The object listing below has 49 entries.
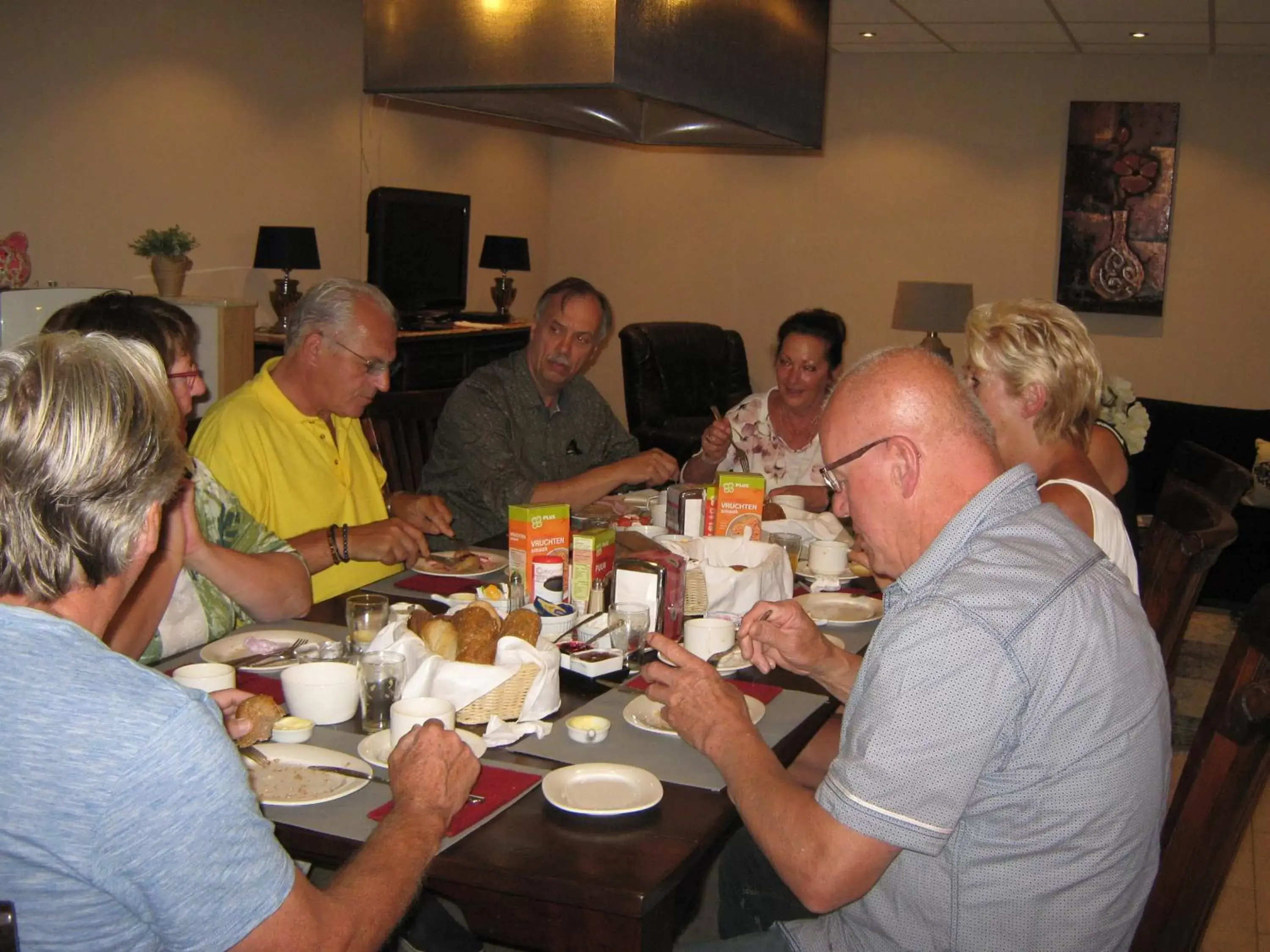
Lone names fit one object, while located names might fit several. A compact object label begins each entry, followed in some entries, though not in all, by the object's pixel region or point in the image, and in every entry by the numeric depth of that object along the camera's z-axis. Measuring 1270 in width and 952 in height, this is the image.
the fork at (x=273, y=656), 1.85
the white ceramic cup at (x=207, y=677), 1.67
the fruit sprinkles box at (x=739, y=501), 2.62
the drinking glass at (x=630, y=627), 1.97
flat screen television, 6.95
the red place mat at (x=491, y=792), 1.35
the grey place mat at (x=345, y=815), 1.32
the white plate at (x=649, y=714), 1.65
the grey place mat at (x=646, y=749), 1.52
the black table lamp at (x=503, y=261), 7.72
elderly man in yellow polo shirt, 2.51
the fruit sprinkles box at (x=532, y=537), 2.15
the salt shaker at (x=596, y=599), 2.11
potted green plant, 5.27
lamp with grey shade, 6.64
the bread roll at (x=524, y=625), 1.87
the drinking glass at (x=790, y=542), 2.67
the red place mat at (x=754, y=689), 1.82
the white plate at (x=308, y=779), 1.38
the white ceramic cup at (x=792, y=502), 3.13
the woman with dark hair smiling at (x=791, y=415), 3.64
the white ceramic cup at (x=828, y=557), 2.67
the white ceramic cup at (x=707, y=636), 1.99
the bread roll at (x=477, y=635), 1.78
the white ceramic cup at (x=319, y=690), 1.63
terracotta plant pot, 5.29
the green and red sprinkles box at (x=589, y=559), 2.10
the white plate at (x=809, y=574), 2.66
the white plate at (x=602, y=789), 1.38
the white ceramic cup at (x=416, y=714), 1.52
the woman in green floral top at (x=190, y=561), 1.84
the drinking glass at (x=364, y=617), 1.88
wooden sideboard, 6.69
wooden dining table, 1.23
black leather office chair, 6.78
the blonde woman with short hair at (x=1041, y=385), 2.19
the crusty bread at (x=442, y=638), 1.78
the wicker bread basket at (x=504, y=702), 1.65
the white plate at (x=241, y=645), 1.85
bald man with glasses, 1.19
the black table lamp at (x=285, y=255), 5.95
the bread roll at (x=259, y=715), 1.54
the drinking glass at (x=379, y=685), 1.63
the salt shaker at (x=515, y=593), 2.09
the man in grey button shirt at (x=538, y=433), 3.18
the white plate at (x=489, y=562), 2.44
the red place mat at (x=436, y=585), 2.34
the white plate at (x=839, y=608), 2.30
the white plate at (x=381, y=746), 1.50
